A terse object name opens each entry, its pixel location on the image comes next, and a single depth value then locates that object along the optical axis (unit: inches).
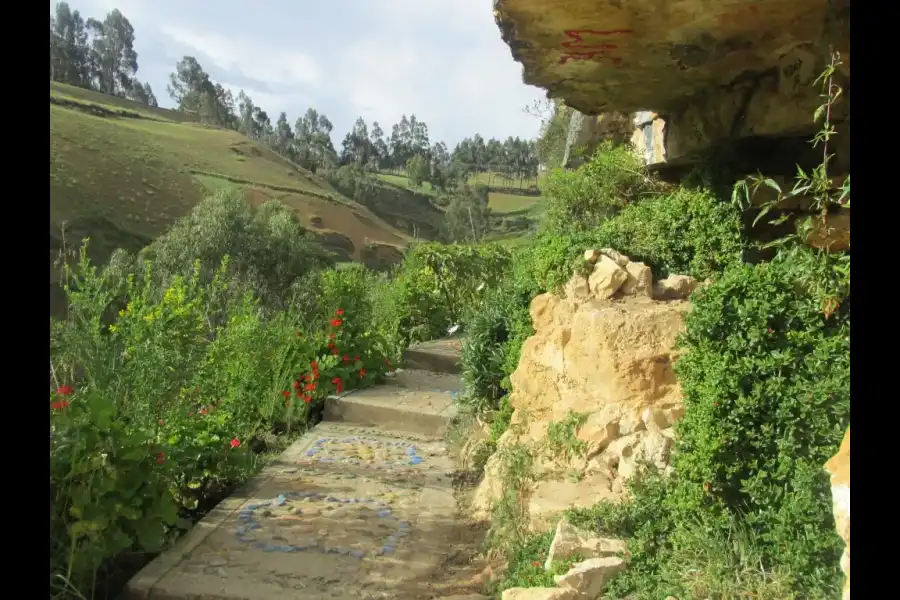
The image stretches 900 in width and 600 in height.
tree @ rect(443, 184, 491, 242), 1620.3
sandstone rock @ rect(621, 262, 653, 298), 159.5
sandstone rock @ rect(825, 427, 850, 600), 66.1
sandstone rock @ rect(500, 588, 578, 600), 92.3
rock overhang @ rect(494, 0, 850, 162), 123.1
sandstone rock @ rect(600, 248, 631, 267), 167.9
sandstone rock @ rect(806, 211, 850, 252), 104.6
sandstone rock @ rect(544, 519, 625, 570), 102.9
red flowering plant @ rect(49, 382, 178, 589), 98.9
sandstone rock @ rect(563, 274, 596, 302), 165.6
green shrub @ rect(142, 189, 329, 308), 774.5
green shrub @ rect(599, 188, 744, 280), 177.9
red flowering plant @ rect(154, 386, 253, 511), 139.3
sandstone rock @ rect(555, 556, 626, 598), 95.1
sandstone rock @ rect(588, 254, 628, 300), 158.9
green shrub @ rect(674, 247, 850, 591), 83.5
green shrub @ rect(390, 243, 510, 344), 421.1
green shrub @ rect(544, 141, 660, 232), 249.8
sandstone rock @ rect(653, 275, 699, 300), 162.4
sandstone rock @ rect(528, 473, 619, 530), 121.9
